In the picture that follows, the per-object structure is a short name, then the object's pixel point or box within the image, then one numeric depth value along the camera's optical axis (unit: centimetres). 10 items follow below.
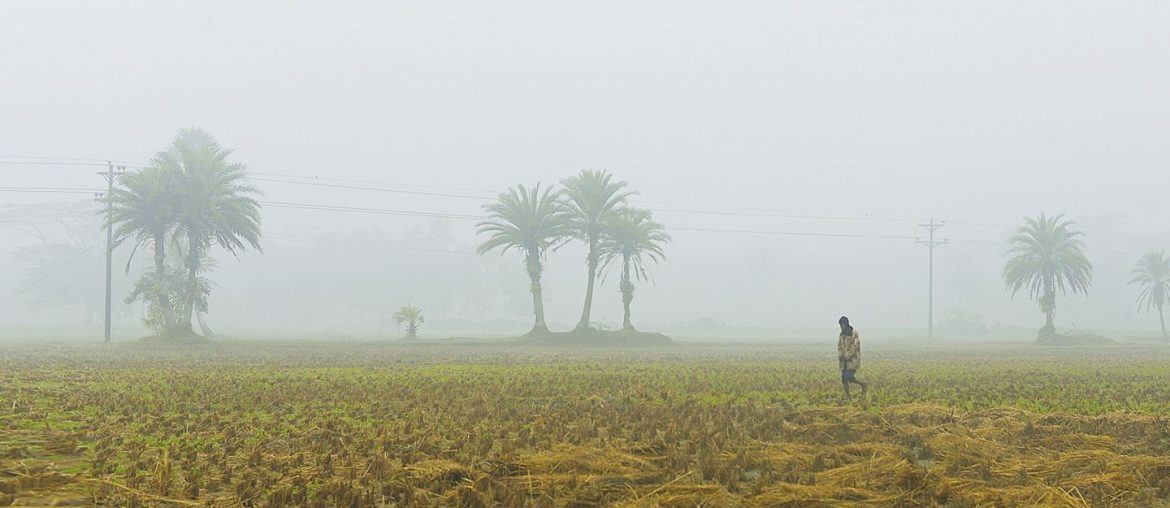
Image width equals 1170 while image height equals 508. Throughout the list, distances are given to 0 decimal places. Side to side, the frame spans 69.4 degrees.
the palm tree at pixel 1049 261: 6322
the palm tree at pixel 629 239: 5588
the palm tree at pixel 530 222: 5559
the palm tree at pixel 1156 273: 7531
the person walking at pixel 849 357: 1609
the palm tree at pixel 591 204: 5606
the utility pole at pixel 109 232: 4982
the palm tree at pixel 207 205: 4519
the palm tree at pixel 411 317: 5372
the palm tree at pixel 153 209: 4425
